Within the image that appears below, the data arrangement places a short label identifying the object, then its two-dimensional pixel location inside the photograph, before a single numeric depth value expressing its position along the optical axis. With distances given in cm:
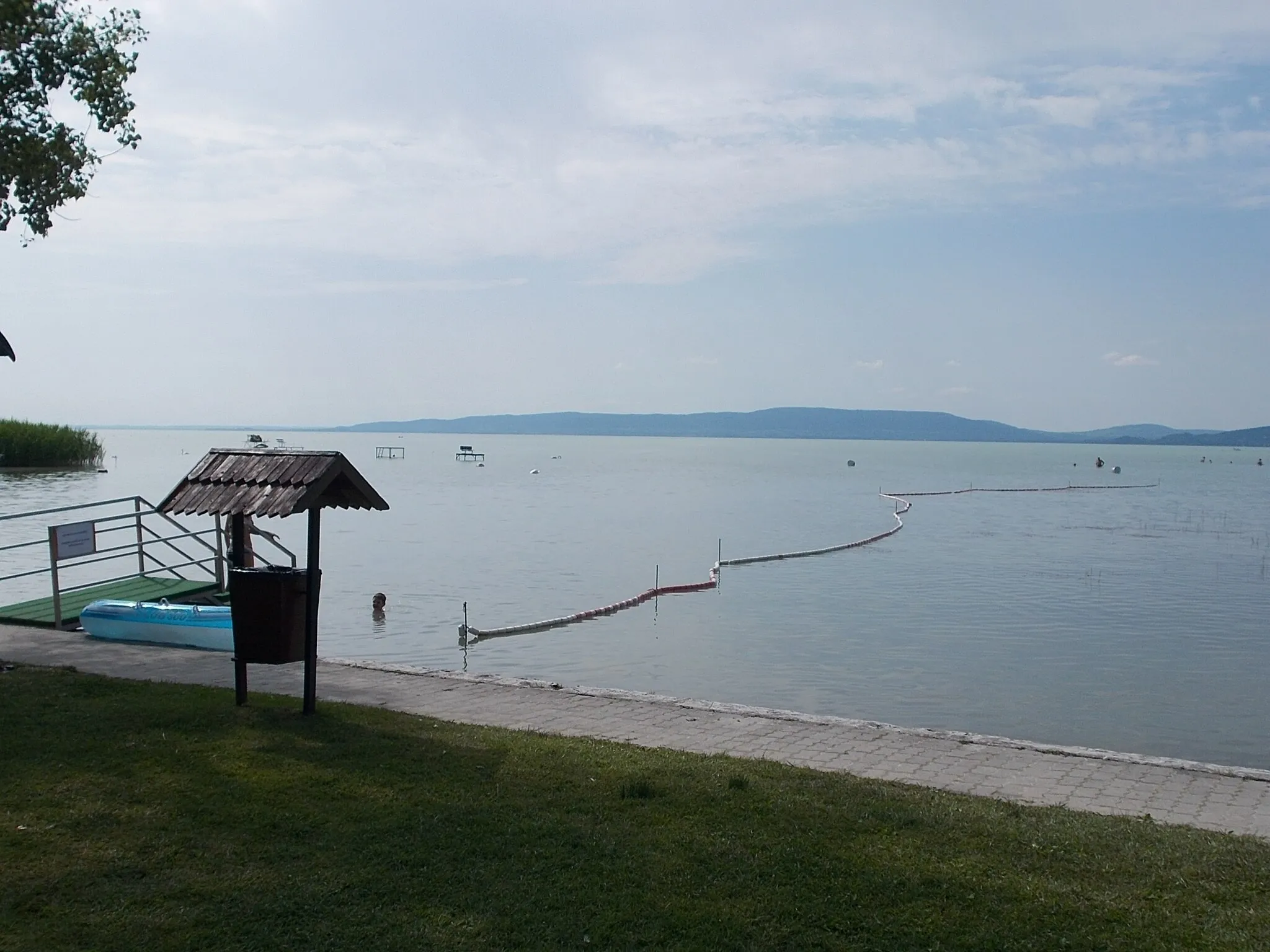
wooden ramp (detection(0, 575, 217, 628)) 1391
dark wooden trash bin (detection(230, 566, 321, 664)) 855
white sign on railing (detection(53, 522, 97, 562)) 1330
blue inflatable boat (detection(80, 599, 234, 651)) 1295
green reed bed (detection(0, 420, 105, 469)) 6184
